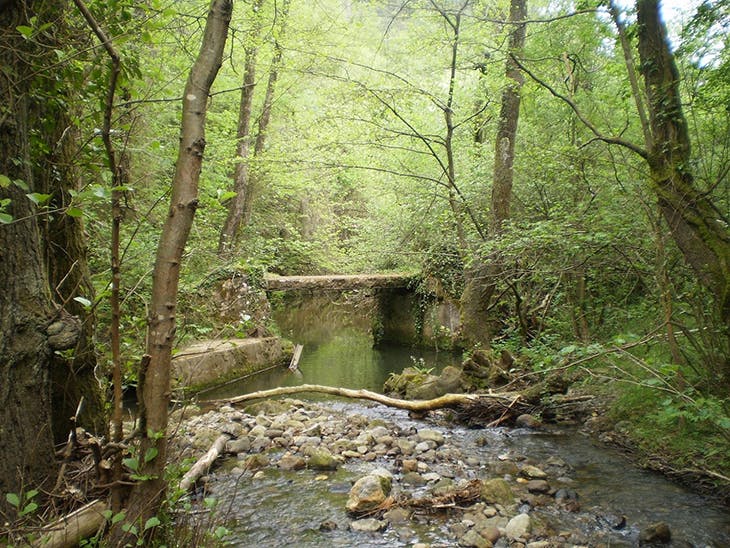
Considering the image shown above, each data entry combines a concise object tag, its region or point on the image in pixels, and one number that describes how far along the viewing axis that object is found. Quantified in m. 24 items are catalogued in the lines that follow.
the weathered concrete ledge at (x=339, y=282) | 11.46
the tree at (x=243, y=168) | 11.65
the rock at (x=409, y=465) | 4.56
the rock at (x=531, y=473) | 4.36
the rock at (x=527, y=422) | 5.89
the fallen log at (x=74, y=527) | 2.05
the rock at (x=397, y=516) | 3.60
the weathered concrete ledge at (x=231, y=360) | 8.16
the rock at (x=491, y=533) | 3.30
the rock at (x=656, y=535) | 3.27
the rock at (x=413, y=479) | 4.31
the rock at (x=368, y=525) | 3.47
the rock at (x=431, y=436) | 5.41
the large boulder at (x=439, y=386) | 6.95
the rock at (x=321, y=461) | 4.73
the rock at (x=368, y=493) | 3.75
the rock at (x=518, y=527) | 3.33
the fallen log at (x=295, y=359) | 10.74
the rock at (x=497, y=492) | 3.85
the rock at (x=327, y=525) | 3.51
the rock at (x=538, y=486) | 4.09
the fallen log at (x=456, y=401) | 6.13
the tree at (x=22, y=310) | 2.20
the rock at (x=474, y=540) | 3.21
